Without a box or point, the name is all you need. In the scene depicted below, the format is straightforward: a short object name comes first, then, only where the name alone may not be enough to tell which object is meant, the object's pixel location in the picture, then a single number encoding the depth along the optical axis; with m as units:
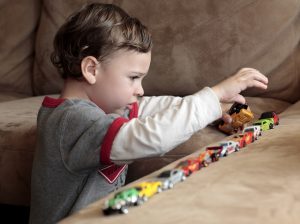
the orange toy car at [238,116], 1.18
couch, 1.56
